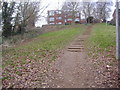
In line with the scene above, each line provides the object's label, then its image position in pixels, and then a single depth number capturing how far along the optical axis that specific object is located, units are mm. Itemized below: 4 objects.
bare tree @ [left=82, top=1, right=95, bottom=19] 21696
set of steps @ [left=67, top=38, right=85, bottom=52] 5740
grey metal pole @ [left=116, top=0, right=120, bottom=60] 3901
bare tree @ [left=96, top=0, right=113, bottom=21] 21111
